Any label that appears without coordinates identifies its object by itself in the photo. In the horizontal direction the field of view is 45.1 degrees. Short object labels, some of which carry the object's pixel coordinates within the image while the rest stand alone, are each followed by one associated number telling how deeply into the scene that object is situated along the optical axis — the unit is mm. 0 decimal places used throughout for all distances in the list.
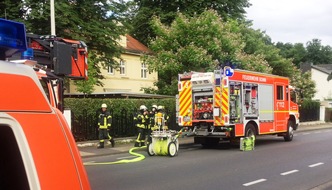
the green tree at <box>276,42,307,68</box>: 86438
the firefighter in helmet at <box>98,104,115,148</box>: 15984
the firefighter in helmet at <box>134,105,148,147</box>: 16328
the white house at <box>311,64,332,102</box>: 69500
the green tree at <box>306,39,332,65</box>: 96000
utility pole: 15566
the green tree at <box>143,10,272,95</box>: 22688
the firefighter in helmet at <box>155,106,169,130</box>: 15195
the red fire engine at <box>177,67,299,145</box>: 15297
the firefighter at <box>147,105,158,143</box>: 16700
